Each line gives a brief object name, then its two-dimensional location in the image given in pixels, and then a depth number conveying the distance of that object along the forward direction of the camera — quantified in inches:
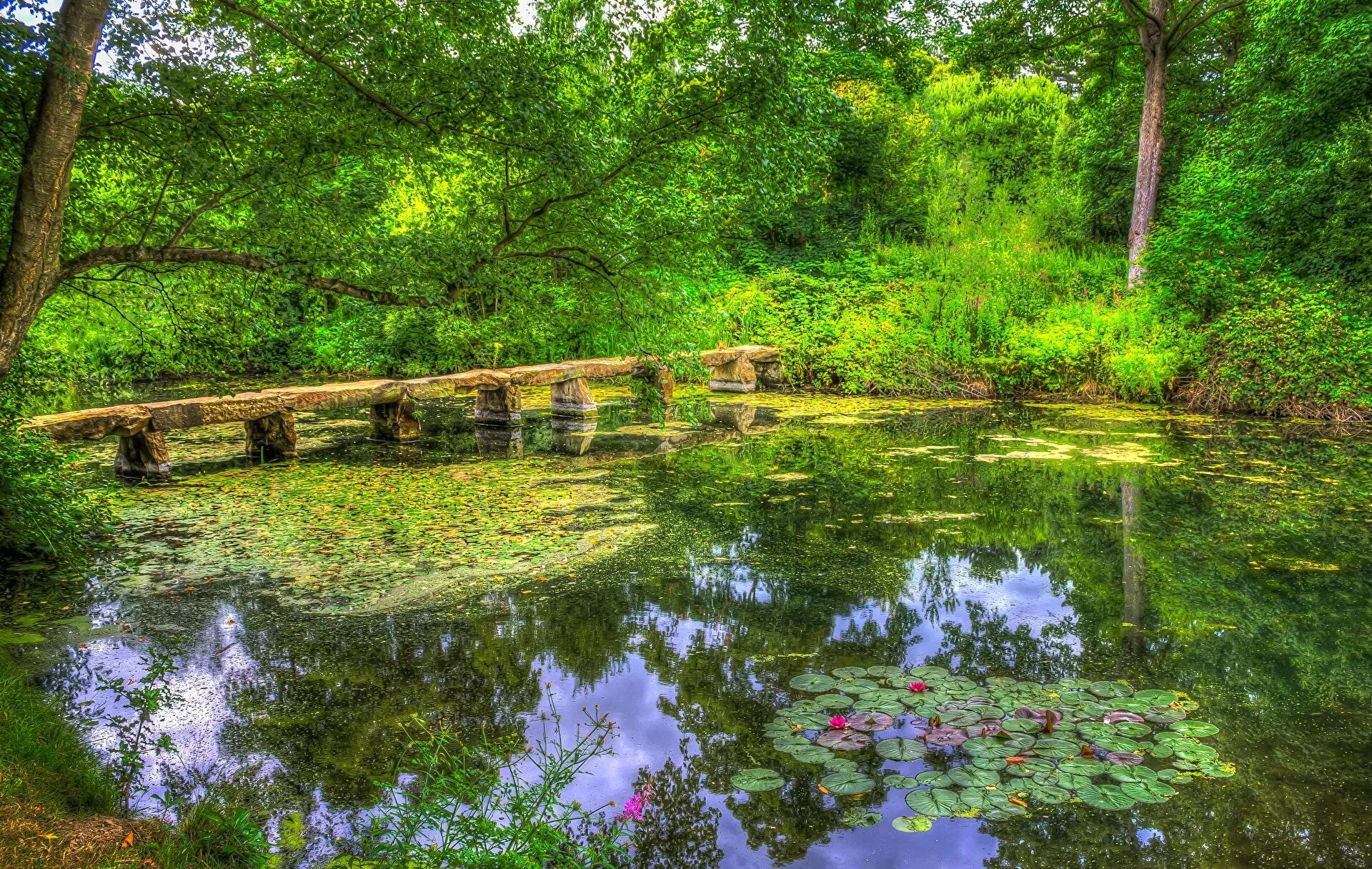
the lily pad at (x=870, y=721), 136.6
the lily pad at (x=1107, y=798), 113.4
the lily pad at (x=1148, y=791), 115.0
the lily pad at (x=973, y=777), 119.8
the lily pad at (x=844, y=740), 130.9
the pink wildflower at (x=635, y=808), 115.8
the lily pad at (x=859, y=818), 113.1
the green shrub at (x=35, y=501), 200.8
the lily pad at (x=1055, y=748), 126.2
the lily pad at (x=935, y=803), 113.6
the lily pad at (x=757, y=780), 120.8
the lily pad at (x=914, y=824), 111.5
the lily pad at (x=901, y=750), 128.3
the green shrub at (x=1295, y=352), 399.9
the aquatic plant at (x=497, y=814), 90.6
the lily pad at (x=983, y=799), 114.6
